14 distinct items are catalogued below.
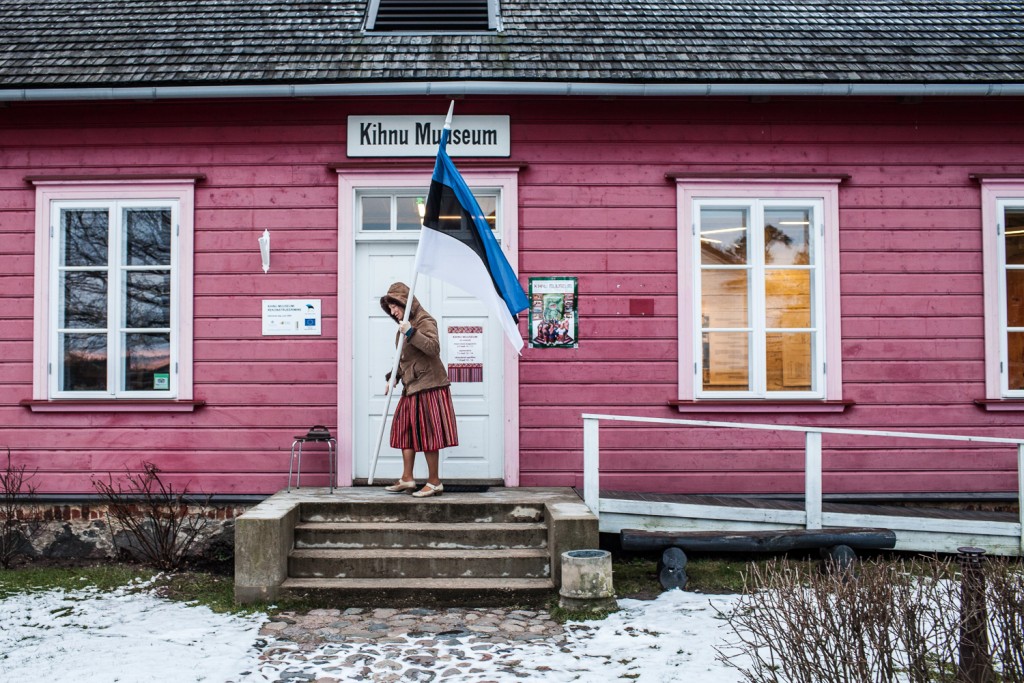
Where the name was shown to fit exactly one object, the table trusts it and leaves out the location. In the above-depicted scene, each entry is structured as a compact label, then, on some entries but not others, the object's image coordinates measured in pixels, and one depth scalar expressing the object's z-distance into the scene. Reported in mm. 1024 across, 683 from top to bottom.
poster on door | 8031
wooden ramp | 7016
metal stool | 7566
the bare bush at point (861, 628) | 3361
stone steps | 6273
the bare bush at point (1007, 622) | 3436
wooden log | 6750
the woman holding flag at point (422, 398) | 7020
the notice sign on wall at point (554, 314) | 7906
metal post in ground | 3420
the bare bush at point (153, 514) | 7406
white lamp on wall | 7848
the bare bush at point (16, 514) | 7652
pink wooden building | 7883
